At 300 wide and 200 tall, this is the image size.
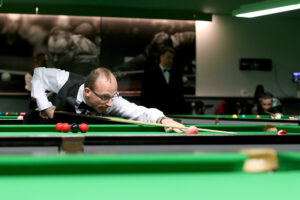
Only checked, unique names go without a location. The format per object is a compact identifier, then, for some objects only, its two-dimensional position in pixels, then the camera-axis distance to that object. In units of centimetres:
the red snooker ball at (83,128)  249
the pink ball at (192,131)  258
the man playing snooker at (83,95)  352
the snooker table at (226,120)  418
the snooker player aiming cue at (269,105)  630
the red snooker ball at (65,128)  255
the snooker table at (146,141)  199
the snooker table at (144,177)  106
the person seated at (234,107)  841
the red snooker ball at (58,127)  257
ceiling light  492
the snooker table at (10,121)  392
